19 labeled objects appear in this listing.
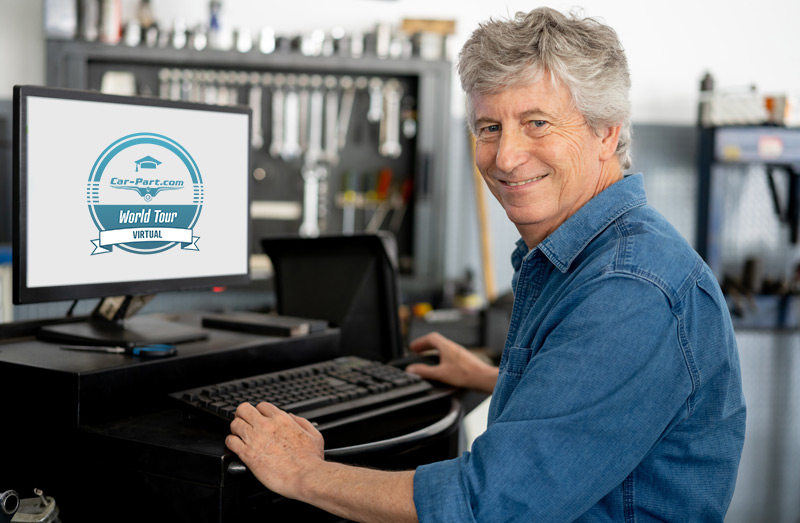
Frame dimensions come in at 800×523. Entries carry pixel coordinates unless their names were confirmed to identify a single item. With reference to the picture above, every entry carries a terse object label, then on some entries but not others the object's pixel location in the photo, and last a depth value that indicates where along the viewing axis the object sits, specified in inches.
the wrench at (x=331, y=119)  144.2
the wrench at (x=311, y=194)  145.2
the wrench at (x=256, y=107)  142.9
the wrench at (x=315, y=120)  143.6
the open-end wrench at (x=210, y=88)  141.0
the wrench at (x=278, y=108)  142.8
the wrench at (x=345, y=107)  144.7
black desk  39.8
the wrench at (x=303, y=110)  143.7
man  34.3
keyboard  44.1
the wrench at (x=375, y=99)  144.4
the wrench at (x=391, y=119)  143.6
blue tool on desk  46.7
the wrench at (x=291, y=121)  142.9
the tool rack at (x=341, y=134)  136.1
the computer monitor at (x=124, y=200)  45.2
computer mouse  60.7
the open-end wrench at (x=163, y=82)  140.8
